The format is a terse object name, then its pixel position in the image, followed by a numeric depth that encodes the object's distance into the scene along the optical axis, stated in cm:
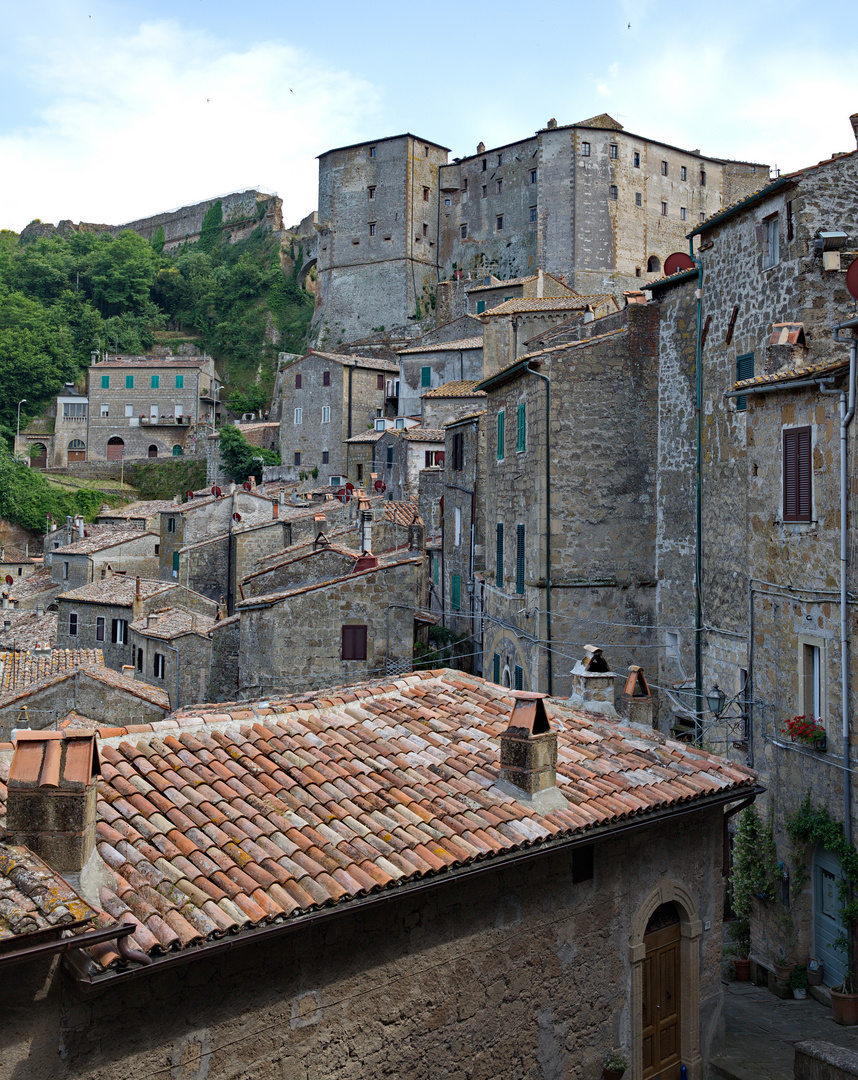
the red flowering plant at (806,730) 1314
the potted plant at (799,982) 1353
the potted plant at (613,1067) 924
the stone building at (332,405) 5966
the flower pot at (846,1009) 1227
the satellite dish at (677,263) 2050
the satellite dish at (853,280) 1410
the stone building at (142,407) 7188
